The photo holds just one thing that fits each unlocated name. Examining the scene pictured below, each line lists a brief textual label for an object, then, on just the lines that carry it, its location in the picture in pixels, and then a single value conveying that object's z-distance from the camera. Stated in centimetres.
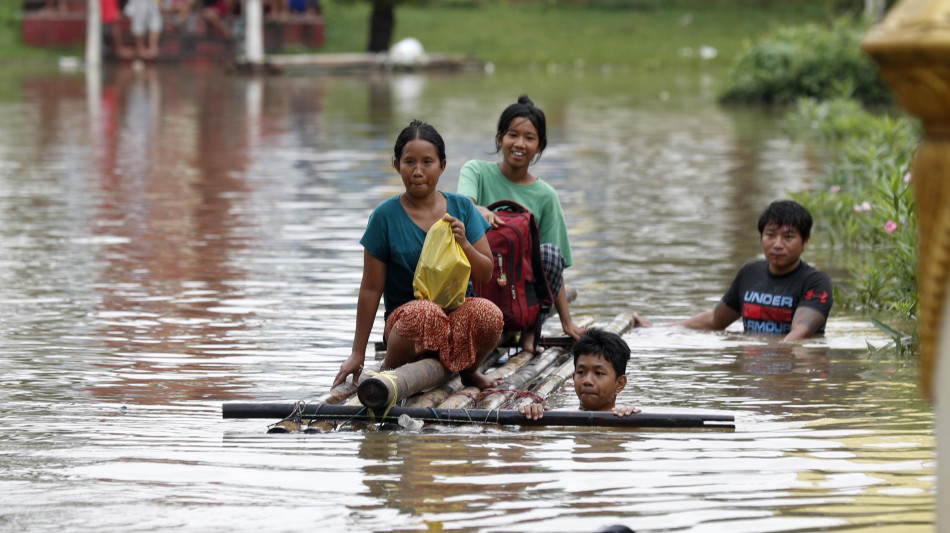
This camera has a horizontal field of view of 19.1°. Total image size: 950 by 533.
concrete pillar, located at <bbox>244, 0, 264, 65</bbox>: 6775
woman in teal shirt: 1180
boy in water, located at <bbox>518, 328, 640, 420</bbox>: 1145
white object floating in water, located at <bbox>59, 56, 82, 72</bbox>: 6706
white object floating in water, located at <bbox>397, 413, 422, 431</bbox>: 1075
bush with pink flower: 1559
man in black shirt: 1471
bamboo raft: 1070
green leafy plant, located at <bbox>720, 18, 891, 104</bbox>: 4994
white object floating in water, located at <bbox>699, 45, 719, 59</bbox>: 7356
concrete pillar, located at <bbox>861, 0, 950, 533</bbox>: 539
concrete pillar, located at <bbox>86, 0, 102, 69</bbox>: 6812
